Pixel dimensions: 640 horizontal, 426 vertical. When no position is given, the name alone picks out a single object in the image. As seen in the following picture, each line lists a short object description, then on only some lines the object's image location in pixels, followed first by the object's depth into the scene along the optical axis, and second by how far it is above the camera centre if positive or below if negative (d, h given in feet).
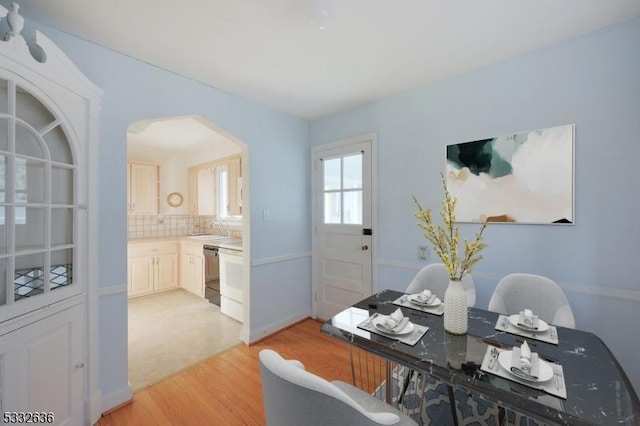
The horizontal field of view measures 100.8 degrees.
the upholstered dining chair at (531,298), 5.26 -1.80
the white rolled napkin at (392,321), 4.26 -1.81
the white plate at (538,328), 4.22 -1.87
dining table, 2.74 -1.99
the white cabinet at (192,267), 13.14 -2.89
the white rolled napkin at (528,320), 4.31 -1.81
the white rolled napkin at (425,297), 5.35 -1.76
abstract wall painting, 5.91 +0.84
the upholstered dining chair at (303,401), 2.51 -1.85
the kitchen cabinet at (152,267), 12.89 -2.86
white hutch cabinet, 4.09 -0.35
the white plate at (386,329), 4.19 -1.90
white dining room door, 9.33 -0.47
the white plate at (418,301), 5.30 -1.83
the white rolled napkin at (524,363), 3.12 -1.88
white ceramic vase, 4.19 -1.59
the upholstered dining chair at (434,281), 6.52 -1.74
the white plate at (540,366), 3.09 -1.94
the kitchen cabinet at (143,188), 14.25 +1.33
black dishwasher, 12.16 -2.92
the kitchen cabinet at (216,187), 12.92 +1.34
